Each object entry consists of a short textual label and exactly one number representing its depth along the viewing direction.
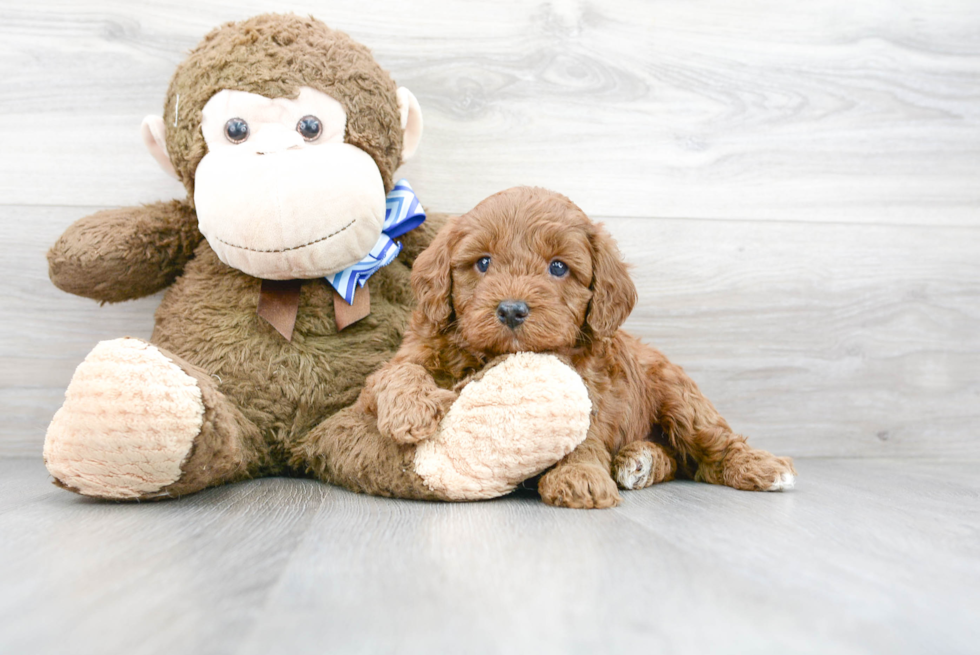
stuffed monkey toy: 1.11
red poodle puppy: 1.14
